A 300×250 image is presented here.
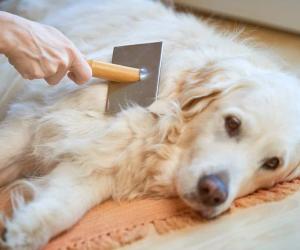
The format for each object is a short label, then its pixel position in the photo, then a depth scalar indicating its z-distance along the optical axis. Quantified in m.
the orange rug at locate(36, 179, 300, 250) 1.38
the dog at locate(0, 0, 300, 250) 1.44
